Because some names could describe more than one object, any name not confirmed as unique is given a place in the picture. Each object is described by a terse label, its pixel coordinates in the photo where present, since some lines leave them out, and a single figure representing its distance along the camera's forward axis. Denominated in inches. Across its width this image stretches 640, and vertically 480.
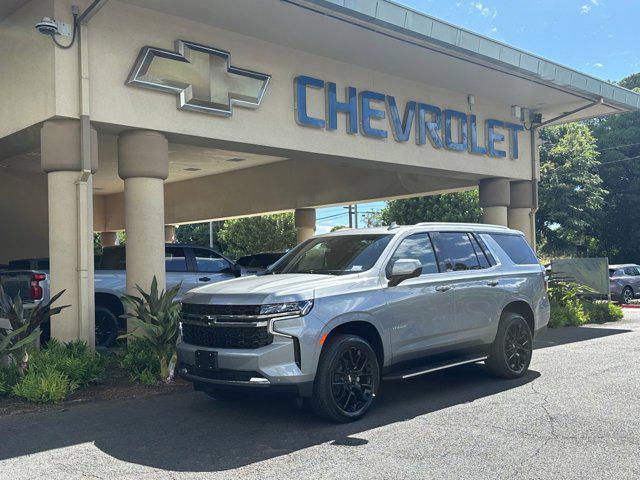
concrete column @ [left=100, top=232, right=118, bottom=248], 1011.3
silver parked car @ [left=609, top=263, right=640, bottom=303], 876.7
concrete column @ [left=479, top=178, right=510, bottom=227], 614.2
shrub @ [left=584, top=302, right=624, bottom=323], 591.5
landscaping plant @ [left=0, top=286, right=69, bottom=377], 291.1
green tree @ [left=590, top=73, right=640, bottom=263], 1421.0
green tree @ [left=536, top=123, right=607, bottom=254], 1254.3
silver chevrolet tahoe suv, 227.9
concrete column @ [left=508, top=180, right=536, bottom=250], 639.8
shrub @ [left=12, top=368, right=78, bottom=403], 277.4
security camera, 309.9
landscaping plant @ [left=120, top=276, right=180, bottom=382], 314.7
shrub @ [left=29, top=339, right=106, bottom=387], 299.7
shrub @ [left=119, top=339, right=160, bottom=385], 315.3
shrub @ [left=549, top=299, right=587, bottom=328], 541.9
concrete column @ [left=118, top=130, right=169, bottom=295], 369.7
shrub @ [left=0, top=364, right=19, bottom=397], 286.2
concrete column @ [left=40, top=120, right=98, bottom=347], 344.2
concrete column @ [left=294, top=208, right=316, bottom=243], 827.4
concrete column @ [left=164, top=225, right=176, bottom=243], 1015.6
